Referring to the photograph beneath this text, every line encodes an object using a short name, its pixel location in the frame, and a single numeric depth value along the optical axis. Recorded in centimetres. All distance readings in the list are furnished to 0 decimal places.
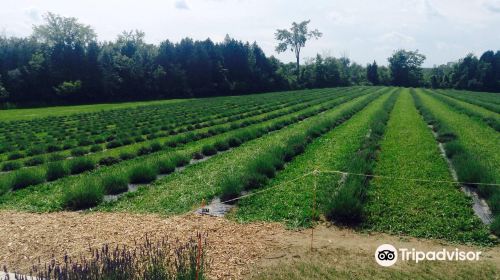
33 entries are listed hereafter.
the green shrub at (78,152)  1791
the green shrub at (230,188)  1004
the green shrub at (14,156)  1771
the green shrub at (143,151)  1712
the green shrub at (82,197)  980
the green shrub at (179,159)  1417
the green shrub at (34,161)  1598
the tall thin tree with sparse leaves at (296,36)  11398
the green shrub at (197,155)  1594
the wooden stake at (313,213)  815
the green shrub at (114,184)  1100
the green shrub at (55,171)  1296
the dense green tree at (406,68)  10931
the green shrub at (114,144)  1991
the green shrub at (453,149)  1401
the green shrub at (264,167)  1203
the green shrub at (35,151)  1855
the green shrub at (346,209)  828
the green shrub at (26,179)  1185
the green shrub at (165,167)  1330
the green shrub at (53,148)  1947
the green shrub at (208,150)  1655
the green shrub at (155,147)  1780
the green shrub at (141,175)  1213
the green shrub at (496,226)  739
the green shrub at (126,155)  1611
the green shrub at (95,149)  1878
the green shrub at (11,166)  1503
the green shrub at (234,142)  1852
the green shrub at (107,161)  1521
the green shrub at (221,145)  1756
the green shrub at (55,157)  1639
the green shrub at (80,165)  1391
